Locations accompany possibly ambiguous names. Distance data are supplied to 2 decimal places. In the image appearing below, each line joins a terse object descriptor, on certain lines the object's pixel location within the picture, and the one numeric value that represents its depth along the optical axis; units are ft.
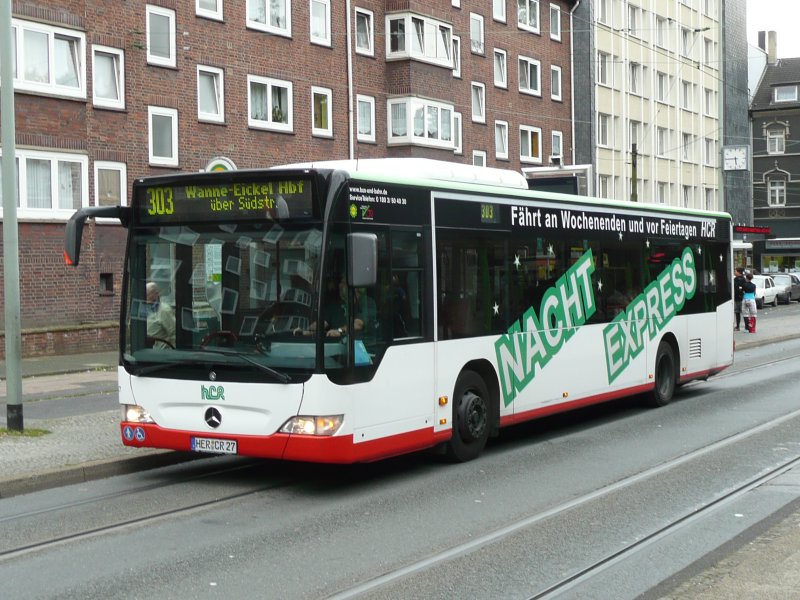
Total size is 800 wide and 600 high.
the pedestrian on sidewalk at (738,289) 108.99
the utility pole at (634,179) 126.55
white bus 30.45
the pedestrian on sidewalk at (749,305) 108.37
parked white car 178.09
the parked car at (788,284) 191.93
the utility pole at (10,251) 39.86
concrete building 185.06
